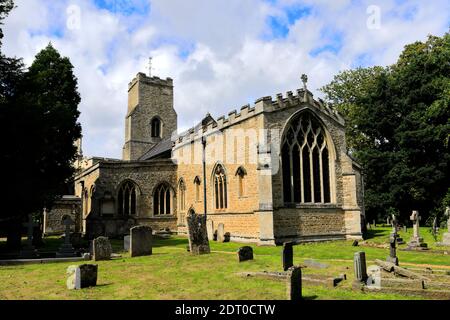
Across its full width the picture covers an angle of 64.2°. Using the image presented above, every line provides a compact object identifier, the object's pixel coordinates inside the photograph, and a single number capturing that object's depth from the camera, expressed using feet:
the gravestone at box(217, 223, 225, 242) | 70.35
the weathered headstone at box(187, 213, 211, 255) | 49.74
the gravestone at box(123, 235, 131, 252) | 56.24
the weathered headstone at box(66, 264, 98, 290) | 27.81
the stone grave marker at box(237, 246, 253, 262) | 41.51
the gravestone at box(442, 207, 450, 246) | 55.47
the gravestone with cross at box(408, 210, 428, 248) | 52.08
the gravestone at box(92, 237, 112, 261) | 45.57
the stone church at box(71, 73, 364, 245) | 63.52
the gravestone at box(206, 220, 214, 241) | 74.45
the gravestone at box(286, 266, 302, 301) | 22.53
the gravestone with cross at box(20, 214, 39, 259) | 47.80
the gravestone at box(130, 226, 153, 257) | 49.60
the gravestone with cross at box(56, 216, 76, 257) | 49.23
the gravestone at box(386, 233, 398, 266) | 37.07
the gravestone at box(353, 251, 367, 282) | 26.81
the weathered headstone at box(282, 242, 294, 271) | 34.50
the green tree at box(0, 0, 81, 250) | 51.55
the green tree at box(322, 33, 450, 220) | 85.81
